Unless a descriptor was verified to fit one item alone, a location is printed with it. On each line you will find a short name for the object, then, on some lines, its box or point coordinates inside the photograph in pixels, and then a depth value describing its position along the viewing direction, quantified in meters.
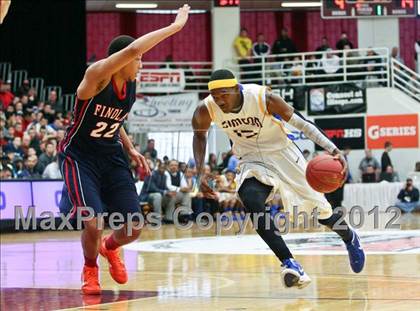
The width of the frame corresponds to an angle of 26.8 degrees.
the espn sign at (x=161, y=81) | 25.31
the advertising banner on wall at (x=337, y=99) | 23.70
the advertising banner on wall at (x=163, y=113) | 24.50
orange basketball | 6.80
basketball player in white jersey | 7.07
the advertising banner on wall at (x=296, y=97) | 24.00
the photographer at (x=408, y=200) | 20.48
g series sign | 23.16
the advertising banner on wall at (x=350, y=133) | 23.59
